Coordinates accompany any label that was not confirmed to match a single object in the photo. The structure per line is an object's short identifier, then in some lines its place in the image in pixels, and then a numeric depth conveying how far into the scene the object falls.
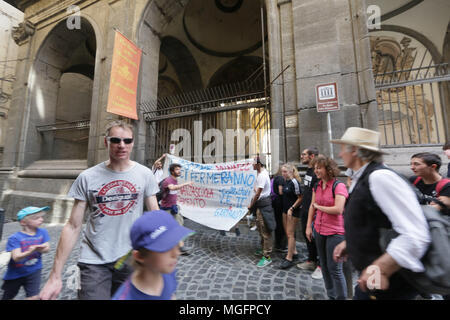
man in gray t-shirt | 1.52
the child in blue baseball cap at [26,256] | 2.09
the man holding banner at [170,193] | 3.98
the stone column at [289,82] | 4.85
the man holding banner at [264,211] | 3.57
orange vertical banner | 6.02
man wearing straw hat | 1.08
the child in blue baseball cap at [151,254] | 1.02
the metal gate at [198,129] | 5.35
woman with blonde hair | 3.47
